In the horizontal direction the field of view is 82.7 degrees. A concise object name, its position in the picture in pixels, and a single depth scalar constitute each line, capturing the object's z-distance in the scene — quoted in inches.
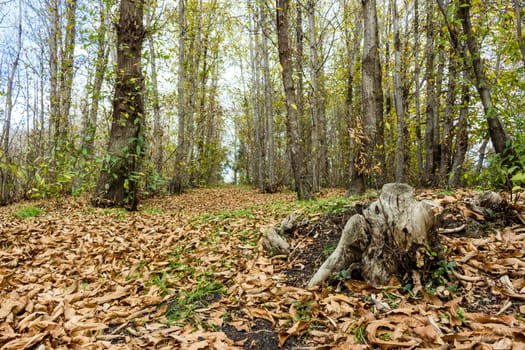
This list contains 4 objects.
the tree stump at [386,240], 97.2
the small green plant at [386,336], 73.4
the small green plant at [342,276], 103.6
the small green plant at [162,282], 114.3
